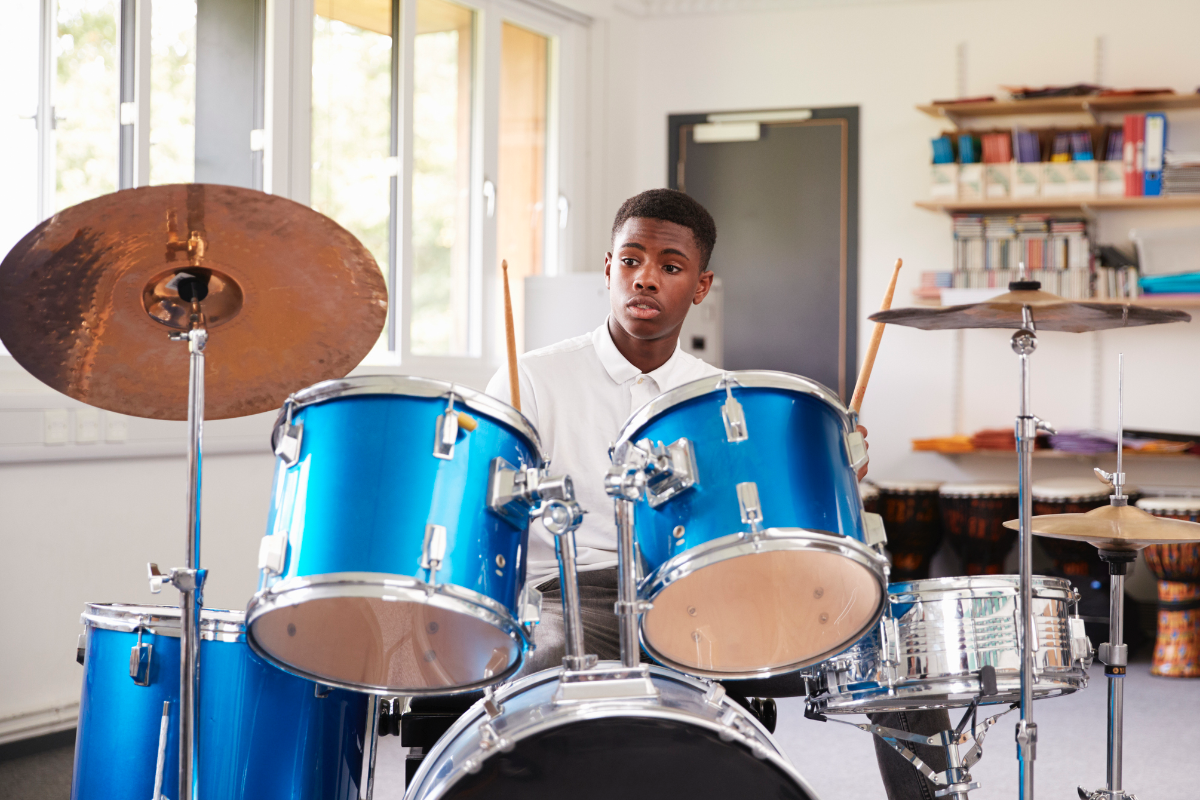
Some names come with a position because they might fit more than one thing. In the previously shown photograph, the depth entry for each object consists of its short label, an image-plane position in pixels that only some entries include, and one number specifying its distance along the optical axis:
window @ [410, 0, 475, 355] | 4.18
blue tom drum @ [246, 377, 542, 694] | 1.41
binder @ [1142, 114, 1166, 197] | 4.22
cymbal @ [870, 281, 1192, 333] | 1.87
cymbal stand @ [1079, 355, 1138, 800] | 2.24
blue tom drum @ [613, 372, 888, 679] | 1.49
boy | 2.09
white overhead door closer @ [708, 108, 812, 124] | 4.82
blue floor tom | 1.64
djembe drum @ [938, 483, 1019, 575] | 4.21
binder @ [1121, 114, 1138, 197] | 4.26
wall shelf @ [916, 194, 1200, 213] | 4.22
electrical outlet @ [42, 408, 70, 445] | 2.85
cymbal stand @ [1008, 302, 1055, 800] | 1.83
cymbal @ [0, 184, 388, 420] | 1.52
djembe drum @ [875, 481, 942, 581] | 4.37
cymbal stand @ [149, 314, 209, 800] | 1.56
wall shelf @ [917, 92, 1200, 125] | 4.21
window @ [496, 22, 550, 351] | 4.56
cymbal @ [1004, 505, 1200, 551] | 2.13
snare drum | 1.81
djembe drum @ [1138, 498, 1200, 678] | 3.90
